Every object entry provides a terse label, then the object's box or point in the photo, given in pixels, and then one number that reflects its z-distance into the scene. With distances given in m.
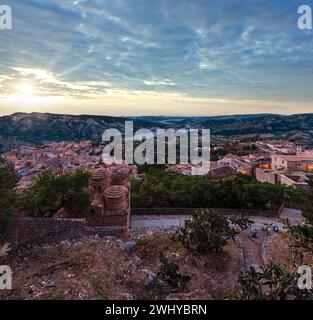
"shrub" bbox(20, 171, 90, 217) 13.33
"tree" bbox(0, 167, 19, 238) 8.56
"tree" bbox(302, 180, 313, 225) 10.22
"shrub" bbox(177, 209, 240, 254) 9.04
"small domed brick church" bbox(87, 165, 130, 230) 12.69
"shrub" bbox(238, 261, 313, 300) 5.75
